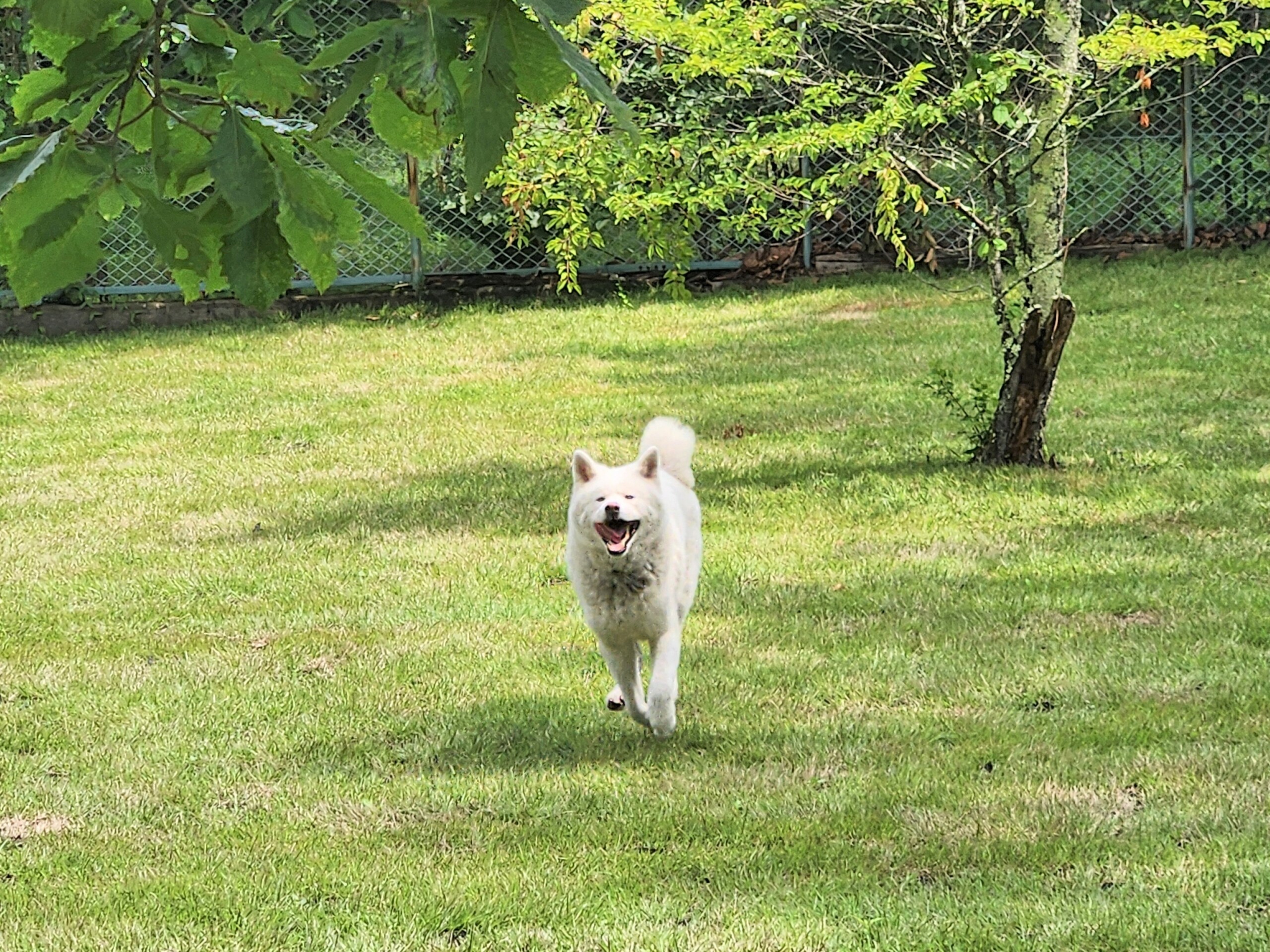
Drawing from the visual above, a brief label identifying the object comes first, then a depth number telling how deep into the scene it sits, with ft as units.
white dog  52.54
